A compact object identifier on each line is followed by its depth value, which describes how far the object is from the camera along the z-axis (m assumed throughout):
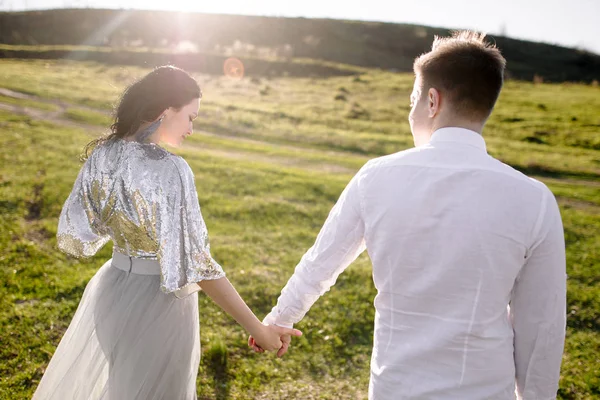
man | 1.90
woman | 2.57
